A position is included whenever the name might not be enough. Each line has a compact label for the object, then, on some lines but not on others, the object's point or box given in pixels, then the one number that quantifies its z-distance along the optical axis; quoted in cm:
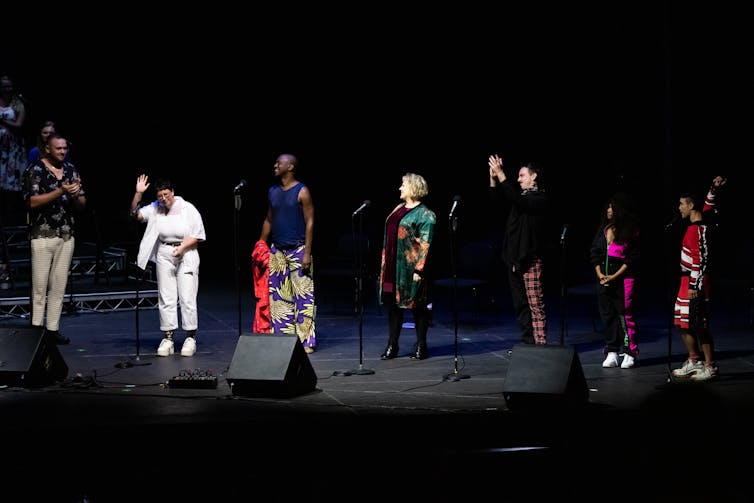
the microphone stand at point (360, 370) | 1550
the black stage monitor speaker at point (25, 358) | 1416
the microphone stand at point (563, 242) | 1444
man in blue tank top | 1684
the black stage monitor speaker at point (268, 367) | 1355
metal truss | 2091
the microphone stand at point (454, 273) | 1475
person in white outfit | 1690
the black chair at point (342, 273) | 2176
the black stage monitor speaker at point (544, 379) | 1249
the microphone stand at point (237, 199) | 1495
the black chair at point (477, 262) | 2118
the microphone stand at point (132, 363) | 1610
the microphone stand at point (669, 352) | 1453
